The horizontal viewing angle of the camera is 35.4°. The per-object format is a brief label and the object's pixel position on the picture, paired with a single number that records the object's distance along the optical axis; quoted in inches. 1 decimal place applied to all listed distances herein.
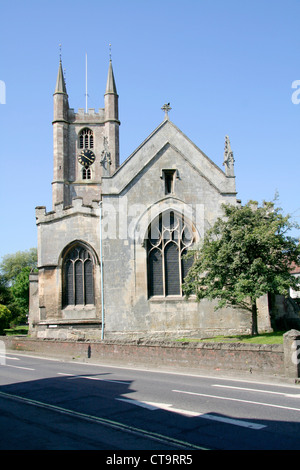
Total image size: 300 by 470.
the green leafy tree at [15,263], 3511.3
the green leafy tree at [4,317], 1742.1
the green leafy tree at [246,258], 852.0
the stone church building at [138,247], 1063.6
